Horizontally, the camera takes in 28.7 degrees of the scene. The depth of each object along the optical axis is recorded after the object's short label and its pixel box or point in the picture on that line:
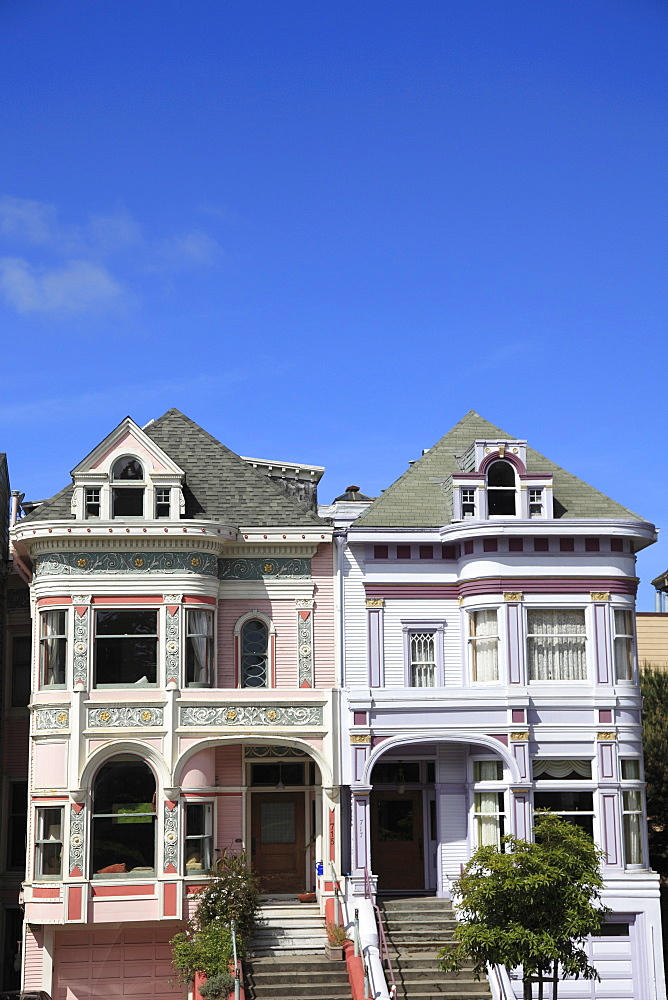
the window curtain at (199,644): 30.31
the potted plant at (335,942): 27.36
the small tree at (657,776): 35.16
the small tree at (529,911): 23.16
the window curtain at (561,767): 30.05
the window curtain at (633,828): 29.73
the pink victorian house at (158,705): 29.02
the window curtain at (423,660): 31.42
